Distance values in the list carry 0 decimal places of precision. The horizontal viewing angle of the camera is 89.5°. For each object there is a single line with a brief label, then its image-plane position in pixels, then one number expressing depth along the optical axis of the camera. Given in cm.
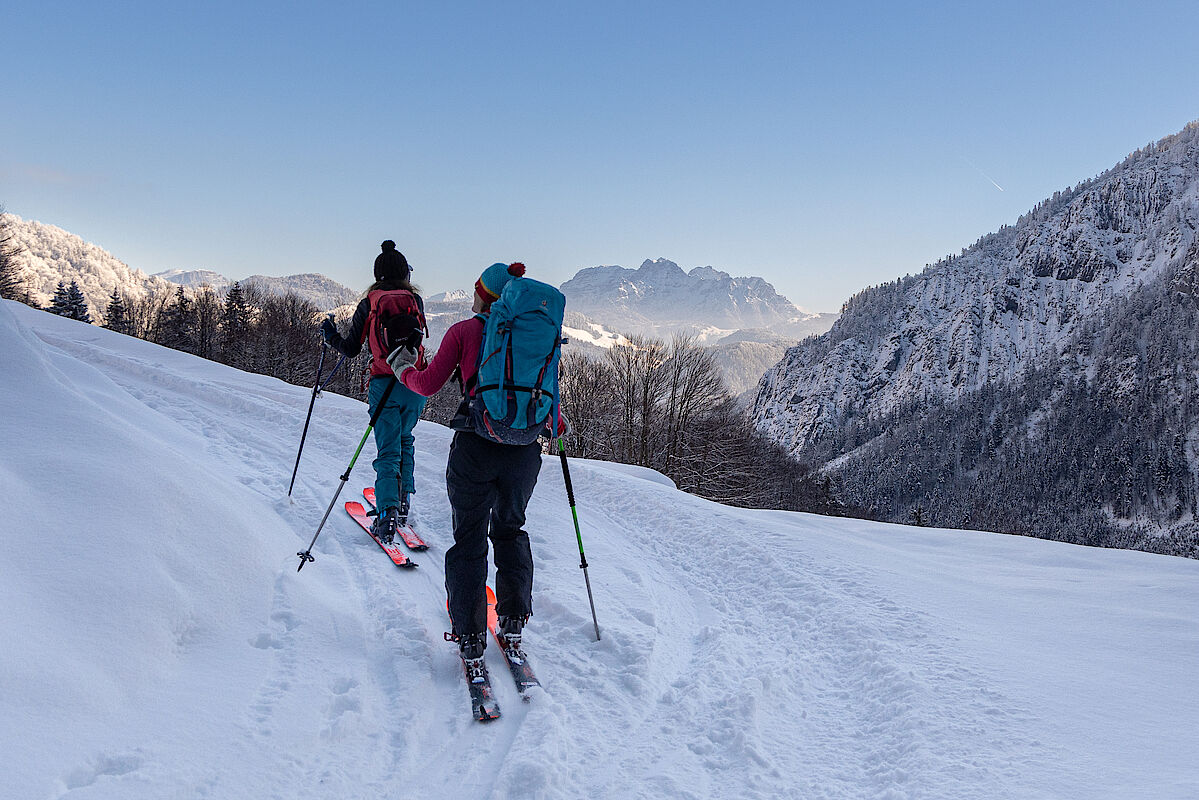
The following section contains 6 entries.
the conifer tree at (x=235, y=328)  4894
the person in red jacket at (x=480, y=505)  381
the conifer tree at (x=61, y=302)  4758
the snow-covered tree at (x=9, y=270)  4533
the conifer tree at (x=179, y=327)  5290
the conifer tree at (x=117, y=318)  5522
